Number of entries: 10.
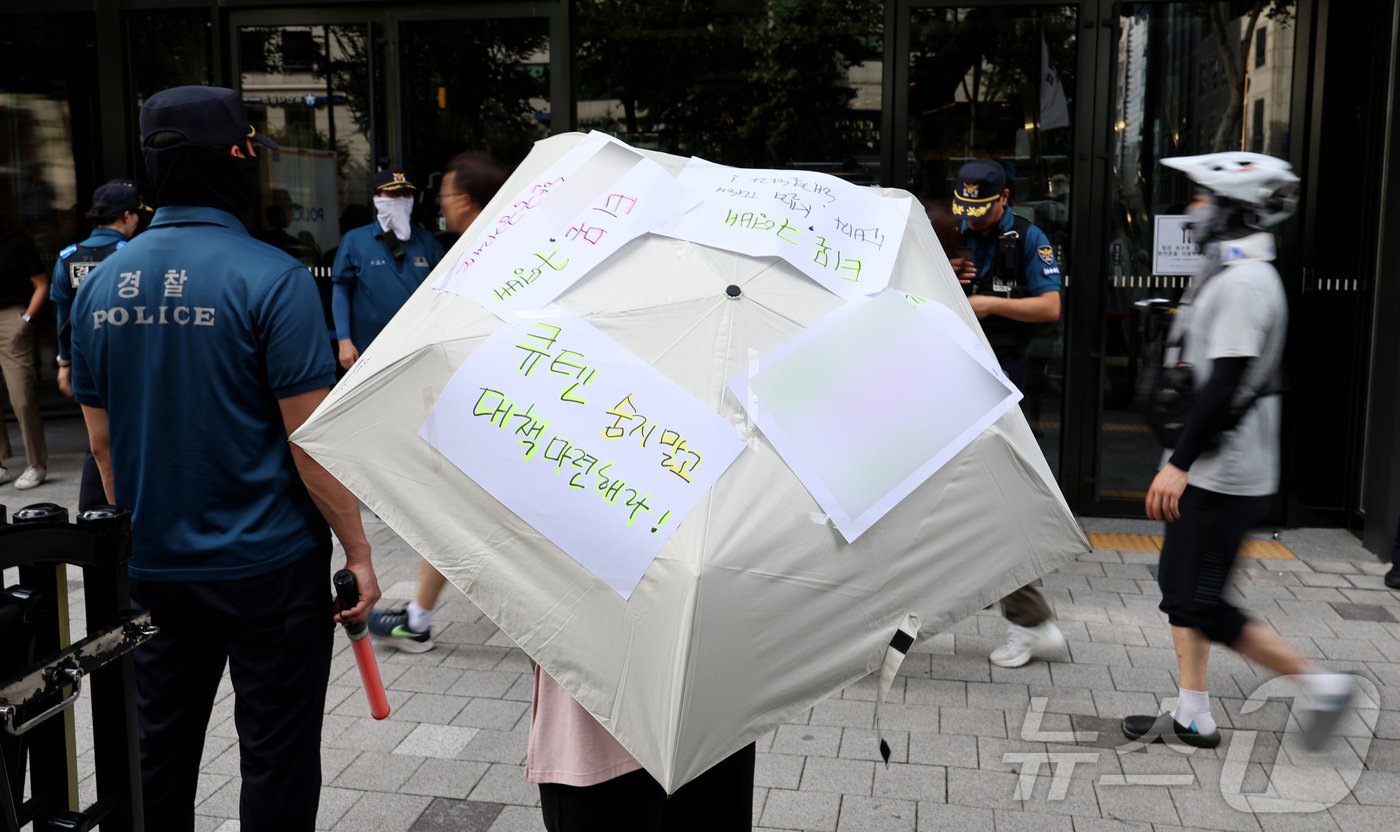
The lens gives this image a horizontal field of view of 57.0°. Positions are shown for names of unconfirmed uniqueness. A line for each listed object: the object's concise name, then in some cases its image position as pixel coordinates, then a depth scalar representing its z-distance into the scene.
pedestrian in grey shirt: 3.74
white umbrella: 1.74
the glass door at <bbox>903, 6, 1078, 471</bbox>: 7.43
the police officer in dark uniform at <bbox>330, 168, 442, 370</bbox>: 6.43
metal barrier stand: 1.89
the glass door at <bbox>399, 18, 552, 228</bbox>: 7.95
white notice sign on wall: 7.47
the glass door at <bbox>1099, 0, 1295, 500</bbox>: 7.30
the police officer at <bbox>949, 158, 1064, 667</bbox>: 5.10
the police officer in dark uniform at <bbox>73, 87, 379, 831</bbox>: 2.68
